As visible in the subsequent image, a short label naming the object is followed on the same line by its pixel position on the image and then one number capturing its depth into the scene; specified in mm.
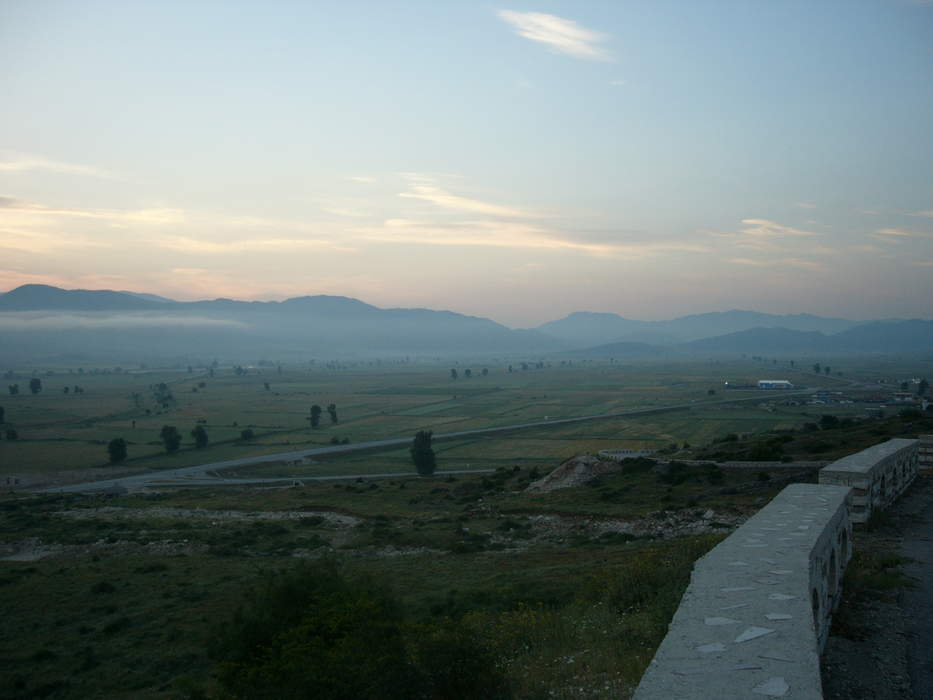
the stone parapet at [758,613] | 5273
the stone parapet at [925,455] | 22656
